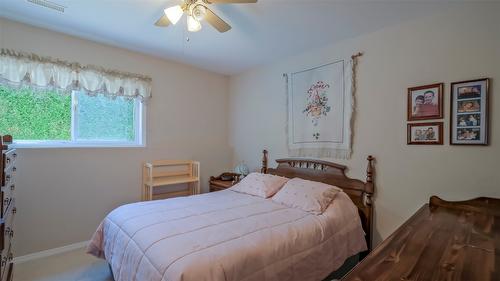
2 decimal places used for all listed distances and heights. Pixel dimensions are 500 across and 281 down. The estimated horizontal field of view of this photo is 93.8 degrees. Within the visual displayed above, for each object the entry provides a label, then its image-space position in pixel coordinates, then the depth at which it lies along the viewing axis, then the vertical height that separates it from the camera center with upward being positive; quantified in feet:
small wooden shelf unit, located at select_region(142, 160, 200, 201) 10.07 -1.82
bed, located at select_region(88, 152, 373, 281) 4.38 -2.23
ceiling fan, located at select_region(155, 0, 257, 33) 5.43 +3.08
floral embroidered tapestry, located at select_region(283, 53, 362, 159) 8.48 +1.14
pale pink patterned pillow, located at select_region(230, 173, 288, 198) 8.81 -1.84
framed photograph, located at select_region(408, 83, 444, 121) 6.54 +1.07
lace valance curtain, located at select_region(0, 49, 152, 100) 7.42 +2.18
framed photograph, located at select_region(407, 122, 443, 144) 6.54 +0.18
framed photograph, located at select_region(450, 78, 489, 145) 5.79 +0.69
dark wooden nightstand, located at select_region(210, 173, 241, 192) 11.19 -2.18
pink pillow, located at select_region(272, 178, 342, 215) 7.11 -1.86
